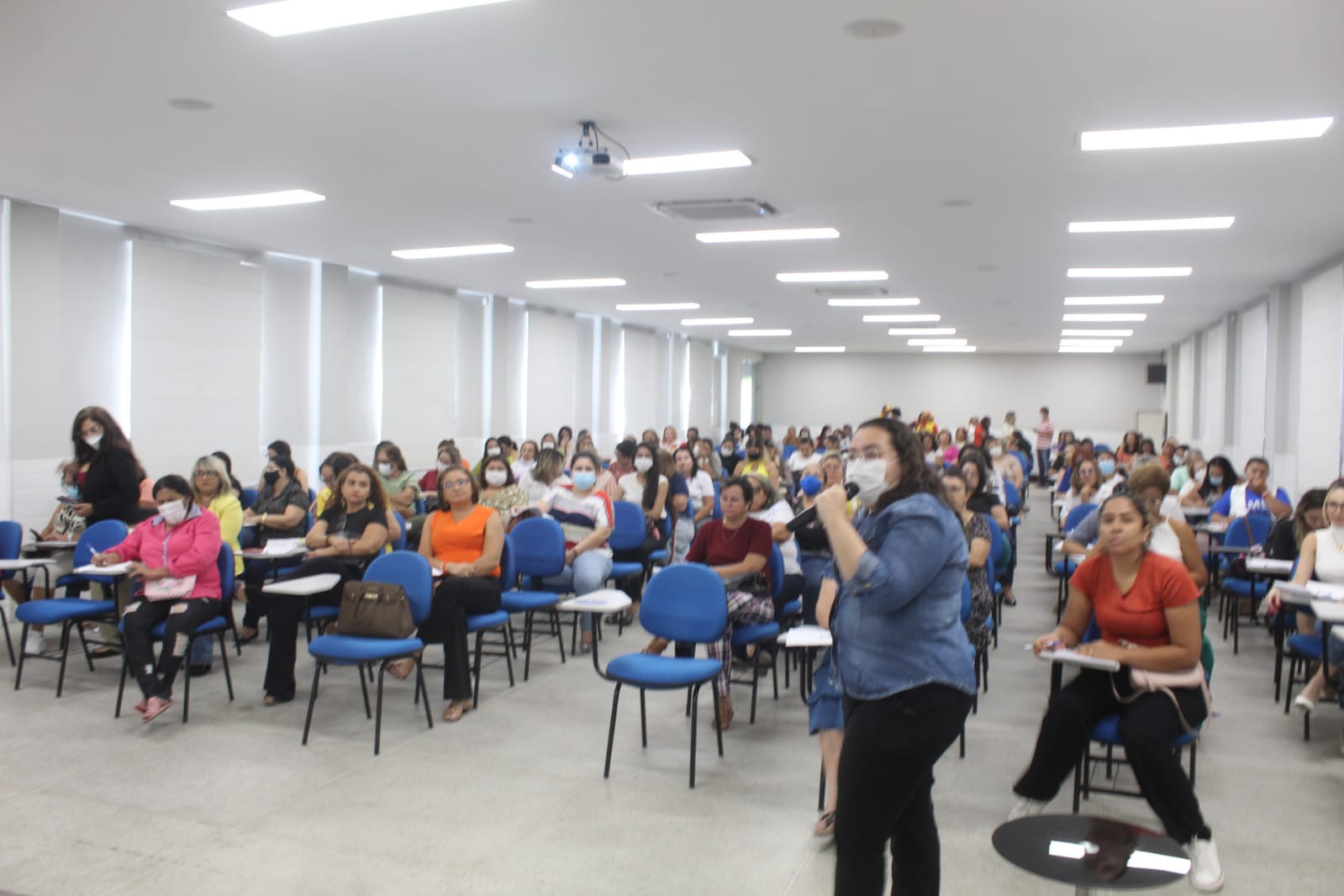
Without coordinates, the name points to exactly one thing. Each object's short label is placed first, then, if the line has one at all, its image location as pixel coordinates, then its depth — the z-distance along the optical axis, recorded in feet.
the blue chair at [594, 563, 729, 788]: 14.44
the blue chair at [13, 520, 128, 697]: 18.11
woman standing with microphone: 7.72
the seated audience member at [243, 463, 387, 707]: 17.97
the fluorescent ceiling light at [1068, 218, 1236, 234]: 26.30
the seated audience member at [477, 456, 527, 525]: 24.11
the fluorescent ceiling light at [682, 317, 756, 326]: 57.33
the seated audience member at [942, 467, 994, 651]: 16.85
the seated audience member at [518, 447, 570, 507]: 27.53
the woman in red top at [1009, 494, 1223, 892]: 11.28
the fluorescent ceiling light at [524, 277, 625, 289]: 40.65
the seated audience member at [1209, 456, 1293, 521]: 26.73
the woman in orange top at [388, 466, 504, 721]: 17.43
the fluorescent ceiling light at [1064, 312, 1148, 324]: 51.40
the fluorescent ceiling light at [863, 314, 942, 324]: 53.47
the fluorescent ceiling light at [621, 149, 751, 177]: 20.17
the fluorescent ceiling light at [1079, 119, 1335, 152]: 17.37
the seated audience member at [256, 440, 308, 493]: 25.27
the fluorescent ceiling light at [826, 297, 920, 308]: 45.95
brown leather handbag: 16.11
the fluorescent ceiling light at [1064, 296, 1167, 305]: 43.88
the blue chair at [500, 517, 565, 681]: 21.31
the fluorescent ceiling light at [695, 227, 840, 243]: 28.68
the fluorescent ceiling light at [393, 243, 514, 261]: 32.78
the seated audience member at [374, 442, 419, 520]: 25.73
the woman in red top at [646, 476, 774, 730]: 16.92
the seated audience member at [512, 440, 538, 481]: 33.21
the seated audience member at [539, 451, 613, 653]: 21.72
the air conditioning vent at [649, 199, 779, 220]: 24.12
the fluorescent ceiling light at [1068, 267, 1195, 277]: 35.45
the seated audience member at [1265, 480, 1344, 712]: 17.26
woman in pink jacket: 16.80
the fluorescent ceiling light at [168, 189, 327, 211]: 24.90
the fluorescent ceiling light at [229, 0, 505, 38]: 12.69
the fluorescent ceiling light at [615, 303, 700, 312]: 49.65
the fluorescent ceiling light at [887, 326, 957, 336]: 61.21
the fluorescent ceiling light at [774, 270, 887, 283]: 37.27
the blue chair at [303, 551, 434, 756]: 15.37
